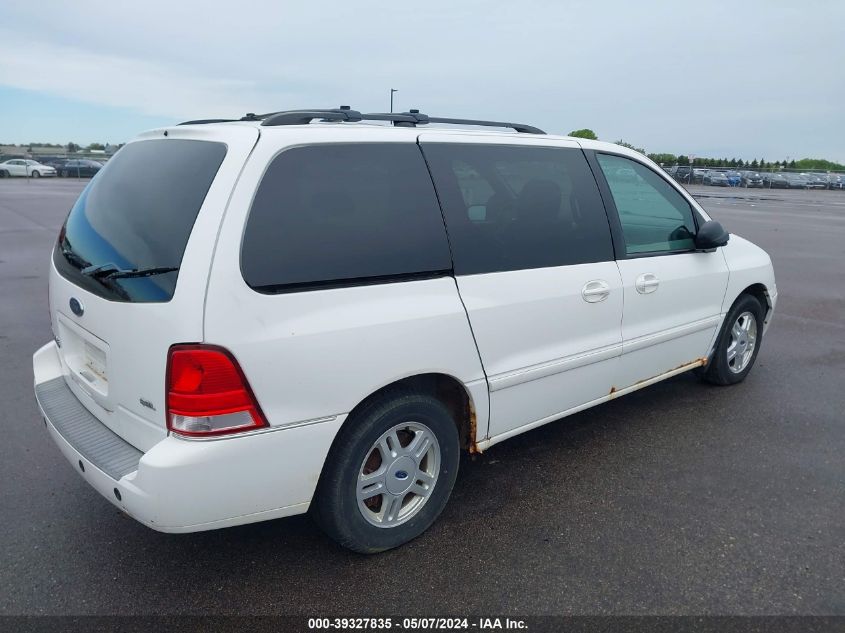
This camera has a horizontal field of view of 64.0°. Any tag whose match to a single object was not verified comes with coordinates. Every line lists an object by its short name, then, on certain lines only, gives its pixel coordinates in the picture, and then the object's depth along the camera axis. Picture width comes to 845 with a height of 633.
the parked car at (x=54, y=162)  41.56
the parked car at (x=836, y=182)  47.34
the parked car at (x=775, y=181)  46.94
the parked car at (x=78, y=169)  40.69
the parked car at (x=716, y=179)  45.84
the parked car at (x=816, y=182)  47.29
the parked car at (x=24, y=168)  38.94
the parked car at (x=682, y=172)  46.25
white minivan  2.40
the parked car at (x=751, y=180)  46.50
